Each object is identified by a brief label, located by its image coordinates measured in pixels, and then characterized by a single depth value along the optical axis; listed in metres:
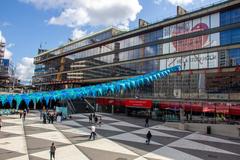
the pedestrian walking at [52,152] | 12.35
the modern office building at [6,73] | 83.96
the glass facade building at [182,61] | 29.05
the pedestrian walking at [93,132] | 17.88
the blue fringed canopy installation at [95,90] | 21.59
